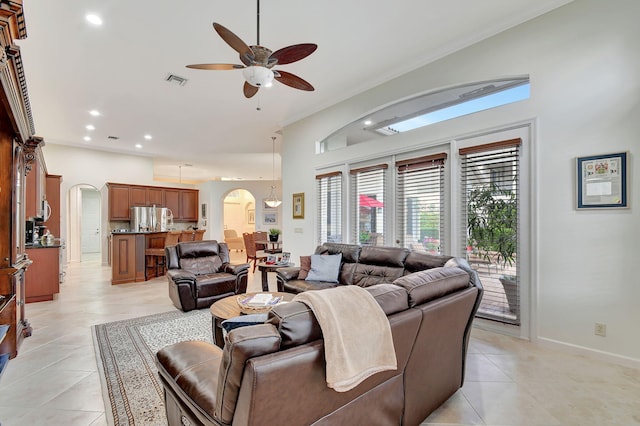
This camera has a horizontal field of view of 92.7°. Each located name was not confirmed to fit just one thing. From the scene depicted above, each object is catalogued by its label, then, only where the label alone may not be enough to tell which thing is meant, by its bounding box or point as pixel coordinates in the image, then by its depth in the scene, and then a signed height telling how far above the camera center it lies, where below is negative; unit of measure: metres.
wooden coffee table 2.67 -0.89
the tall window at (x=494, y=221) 3.24 -0.10
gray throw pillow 4.09 -0.76
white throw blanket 1.16 -0.49
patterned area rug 2.01 -1.31
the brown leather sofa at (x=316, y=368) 1.05 -0.68
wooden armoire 2.36 +0.14
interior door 10.70 -0.29
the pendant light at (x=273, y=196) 9.73 +0.61
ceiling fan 2.43 +1.31
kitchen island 6.02 -0.88
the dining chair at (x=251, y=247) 7.59 -0.87
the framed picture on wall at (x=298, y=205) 5.93 +0.16
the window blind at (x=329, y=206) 5.29 +0.12
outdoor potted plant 3.25 -0.17
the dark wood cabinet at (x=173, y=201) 9.55 +0.40
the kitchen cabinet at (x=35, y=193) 4.68 +0.34
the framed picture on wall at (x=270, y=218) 11.52 -0.19
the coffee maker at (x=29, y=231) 4.62 -0.26
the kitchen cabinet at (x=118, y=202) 8.26 +0.32
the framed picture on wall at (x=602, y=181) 2.60 +0.27
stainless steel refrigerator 8.41 -0.15
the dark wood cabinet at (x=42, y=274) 4.59 -0.92
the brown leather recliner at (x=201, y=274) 4.11 -0.90
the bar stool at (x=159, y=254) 6.56 -0.87
